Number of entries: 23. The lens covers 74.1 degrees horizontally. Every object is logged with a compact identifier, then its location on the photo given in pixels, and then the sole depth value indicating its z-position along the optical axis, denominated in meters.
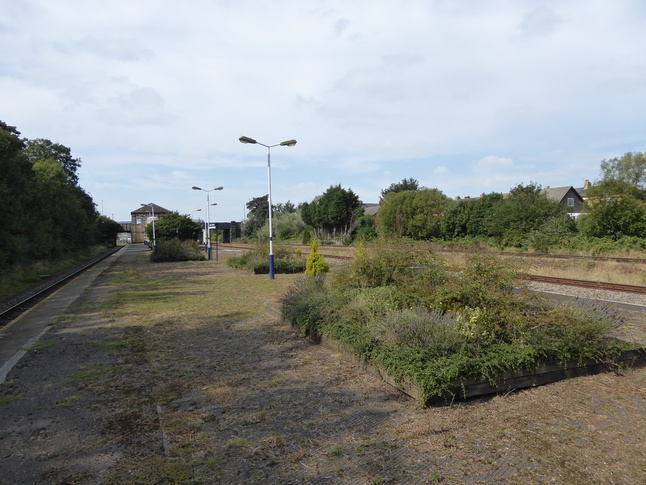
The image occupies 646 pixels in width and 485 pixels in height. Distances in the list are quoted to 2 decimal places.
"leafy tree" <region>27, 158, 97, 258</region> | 30.67
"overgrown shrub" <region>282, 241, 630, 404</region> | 5.03
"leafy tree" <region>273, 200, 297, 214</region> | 117.26
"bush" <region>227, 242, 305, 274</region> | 21.73
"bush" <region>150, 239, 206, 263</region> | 33.67
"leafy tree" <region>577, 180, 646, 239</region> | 29.78
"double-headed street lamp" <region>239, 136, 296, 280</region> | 19.42
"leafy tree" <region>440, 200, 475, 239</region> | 41.64
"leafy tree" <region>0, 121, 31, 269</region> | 20.00
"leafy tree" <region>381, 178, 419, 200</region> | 86.62
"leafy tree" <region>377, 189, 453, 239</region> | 45.75
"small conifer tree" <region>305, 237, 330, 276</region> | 15.75
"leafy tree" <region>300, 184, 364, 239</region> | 59.75
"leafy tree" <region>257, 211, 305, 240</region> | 72.69
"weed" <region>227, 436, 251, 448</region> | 3.98
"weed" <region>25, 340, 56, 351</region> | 7.79
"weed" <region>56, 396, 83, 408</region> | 5.02
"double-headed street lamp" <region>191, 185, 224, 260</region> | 34.79
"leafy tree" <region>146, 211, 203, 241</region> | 44.12
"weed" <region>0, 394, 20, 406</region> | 5.13
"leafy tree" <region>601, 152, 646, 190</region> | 42.47
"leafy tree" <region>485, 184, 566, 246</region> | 32.53
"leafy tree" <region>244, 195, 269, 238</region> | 86.12
